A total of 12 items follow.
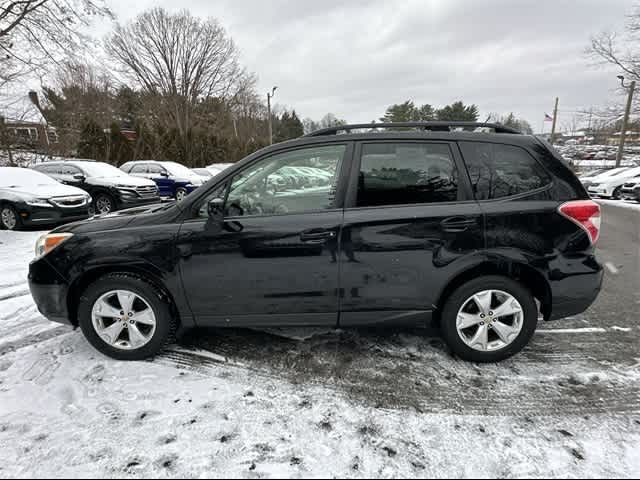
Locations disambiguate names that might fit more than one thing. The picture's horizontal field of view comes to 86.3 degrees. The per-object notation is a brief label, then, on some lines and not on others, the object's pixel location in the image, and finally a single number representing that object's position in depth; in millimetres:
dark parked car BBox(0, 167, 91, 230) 7625
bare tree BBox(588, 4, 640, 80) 21175
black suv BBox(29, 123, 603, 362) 2584
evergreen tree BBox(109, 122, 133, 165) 21656
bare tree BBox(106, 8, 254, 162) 29422
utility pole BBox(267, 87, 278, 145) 32509
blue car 14289
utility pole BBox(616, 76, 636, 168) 21606
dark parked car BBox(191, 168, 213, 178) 18438
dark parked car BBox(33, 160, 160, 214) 10539
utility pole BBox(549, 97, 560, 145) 33781
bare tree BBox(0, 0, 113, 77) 11117
